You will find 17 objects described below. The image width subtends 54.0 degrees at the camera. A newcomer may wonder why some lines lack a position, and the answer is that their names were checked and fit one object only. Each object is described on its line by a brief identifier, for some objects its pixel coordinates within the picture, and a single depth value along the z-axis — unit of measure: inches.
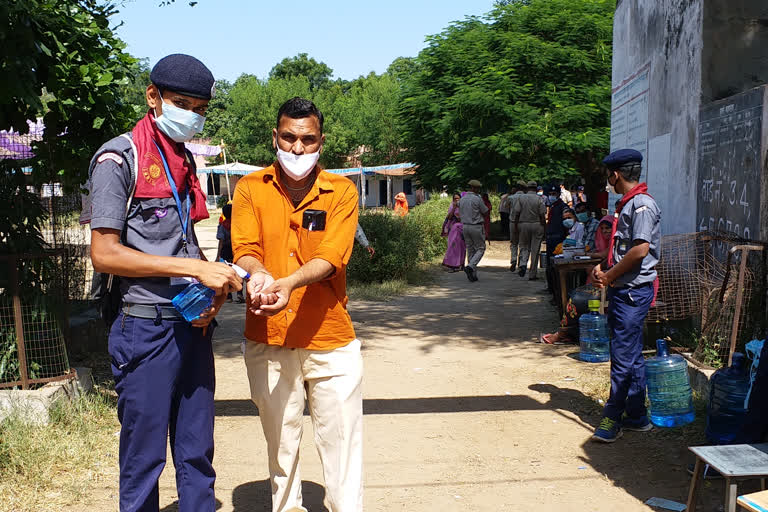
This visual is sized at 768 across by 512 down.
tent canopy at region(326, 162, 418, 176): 1813.5
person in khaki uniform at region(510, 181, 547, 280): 602.9
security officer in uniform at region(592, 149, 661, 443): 202.4
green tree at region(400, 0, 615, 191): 780.0
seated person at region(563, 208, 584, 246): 433.7
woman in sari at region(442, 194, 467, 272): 629.0
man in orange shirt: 129.1
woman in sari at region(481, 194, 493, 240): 639.1
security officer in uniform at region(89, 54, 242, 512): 108.6
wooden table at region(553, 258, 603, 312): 354.9
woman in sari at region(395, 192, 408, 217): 882.8
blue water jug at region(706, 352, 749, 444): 182.5
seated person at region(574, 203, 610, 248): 411.8
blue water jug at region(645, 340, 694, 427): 218.7
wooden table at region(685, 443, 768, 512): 134.8
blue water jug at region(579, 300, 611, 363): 309.9
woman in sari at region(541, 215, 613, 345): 328.8
